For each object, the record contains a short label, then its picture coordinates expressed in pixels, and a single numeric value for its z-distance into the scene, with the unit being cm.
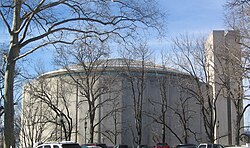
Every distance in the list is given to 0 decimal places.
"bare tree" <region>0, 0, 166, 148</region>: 1689
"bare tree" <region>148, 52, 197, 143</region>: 6831
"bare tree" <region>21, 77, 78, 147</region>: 7175
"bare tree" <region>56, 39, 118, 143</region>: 4602
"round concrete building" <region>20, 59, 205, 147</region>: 7556
